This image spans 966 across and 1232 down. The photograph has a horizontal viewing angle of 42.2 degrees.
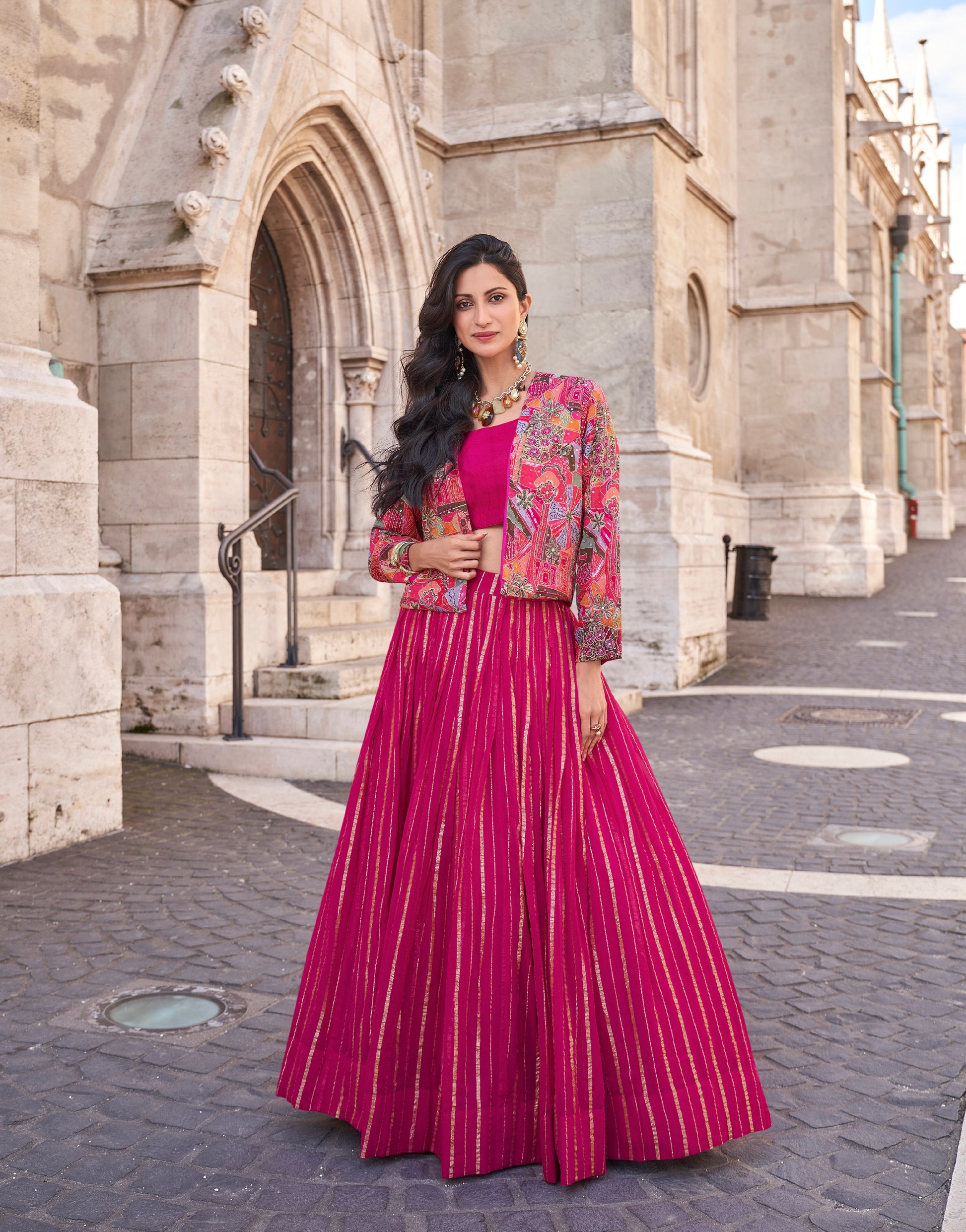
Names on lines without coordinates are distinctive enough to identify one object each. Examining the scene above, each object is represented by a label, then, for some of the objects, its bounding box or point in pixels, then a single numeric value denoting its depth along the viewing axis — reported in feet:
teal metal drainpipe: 93.50
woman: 7.91
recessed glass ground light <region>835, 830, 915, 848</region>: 17.33
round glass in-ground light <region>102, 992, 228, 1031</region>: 10.75
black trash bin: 44.09
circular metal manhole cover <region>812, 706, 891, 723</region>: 28.84
